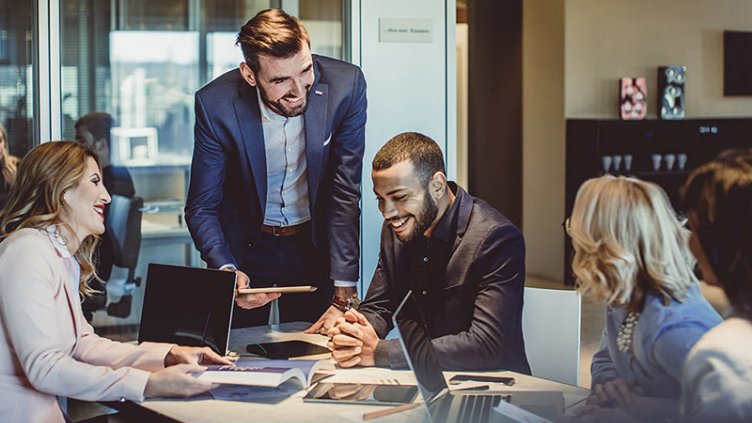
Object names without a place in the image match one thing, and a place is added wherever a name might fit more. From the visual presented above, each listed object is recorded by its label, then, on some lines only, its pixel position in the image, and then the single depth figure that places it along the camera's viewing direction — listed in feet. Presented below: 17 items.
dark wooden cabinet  29.86
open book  7.68
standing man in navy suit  11.39
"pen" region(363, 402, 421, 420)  7.12
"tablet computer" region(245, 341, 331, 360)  9.06
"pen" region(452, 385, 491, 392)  7.72
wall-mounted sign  14.92
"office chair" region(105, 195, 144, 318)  16.67
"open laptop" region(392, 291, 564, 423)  6.99
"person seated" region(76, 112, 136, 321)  15.61
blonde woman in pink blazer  7.72
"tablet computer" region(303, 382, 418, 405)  7.51
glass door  15.16
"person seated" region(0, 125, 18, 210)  15.01
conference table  7.13
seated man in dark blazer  8.89
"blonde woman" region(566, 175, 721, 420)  6.51
